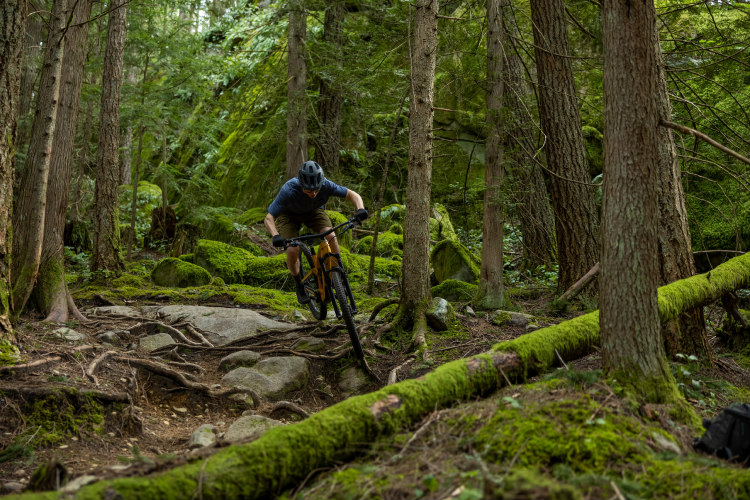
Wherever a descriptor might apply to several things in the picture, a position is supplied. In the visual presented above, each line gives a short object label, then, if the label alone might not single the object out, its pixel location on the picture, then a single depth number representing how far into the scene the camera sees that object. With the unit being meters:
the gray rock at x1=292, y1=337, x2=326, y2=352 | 7.00
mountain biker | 6.32
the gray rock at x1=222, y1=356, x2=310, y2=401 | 5.98
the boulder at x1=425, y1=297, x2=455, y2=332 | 7.02
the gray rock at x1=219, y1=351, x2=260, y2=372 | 6.57
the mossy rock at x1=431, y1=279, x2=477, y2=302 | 9.06
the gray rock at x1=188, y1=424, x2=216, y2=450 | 4.45
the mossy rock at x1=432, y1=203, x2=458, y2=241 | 13.40
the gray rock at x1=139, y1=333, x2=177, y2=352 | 6.91
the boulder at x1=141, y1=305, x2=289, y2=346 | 7.69
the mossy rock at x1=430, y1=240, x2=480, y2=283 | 10.29
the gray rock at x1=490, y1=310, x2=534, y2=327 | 7.46
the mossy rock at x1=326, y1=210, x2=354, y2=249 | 12.15
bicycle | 6.10
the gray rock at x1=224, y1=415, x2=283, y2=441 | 4.68
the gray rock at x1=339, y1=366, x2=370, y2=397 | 6.10
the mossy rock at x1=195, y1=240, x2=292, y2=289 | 11.77
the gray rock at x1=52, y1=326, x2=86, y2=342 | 6.18
